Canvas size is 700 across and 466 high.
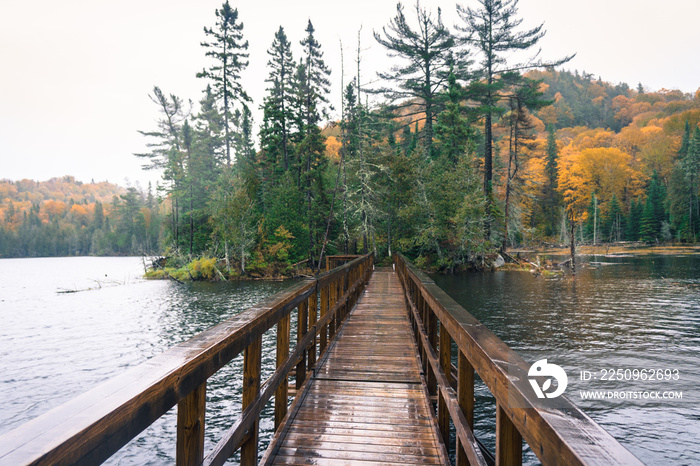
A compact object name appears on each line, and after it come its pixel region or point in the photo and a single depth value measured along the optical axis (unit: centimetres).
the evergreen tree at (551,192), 6050
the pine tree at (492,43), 2944
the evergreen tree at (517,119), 2977
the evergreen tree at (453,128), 3002
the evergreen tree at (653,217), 5312
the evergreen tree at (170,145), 4084
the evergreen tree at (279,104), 3447
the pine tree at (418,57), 3108
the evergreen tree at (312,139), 3288
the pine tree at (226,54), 3516
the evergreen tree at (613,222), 5659
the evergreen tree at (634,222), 5547
